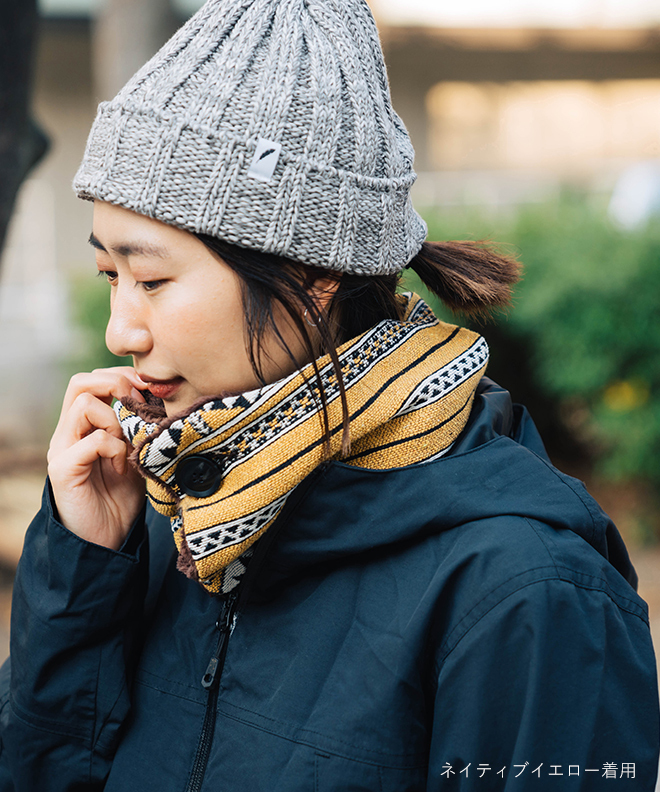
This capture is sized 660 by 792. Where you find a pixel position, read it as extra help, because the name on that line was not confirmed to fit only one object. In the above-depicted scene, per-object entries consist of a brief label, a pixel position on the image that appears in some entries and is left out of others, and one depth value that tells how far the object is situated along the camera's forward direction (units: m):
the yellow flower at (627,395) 4.42
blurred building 11.07
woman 1.26
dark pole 2.79
